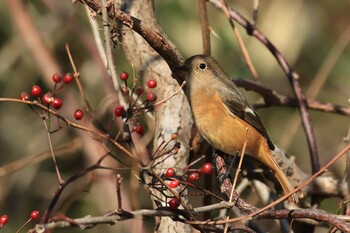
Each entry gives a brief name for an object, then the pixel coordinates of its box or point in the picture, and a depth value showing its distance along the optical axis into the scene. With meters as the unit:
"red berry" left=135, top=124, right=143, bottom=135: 6.14
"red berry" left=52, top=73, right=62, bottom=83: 6.19
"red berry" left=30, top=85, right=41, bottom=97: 6.11
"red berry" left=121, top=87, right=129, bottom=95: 6.05
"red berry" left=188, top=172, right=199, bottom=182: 6.03
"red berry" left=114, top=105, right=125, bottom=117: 5.73
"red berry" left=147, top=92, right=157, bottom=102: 6.32
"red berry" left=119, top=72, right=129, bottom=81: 6.34
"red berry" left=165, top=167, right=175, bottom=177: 5.74
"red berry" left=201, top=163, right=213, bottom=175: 6.02
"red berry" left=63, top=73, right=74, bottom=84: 6.29
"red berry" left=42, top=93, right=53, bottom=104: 5.65
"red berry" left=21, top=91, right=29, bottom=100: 5.64
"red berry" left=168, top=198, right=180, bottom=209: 5.42
